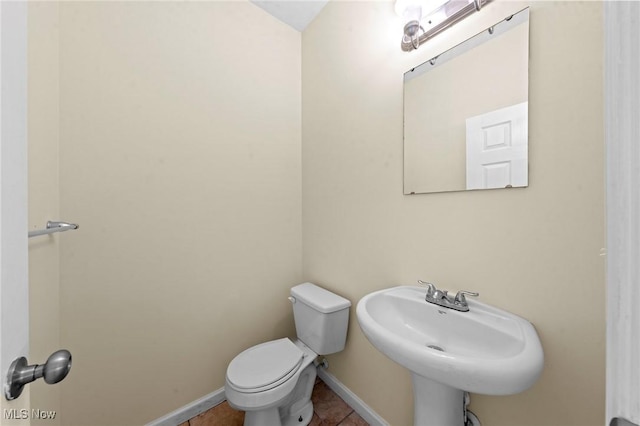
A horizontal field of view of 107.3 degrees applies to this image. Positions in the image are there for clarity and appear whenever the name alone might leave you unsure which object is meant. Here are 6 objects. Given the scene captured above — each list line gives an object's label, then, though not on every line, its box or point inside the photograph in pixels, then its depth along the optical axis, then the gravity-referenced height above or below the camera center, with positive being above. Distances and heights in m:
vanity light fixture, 0.87 +0.77
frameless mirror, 0.77 +0.37
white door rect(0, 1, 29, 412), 0.32 +0.03
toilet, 1.04 -0.76
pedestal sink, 0.57 -0.40
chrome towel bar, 0.73 -0.05
